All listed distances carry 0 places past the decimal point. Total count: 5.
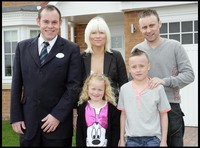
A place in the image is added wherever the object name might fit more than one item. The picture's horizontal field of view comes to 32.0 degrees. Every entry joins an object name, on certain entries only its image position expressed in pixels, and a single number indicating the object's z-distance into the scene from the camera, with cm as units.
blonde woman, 392
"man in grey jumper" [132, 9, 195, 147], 372
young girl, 367
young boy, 346
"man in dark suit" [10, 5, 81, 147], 373
